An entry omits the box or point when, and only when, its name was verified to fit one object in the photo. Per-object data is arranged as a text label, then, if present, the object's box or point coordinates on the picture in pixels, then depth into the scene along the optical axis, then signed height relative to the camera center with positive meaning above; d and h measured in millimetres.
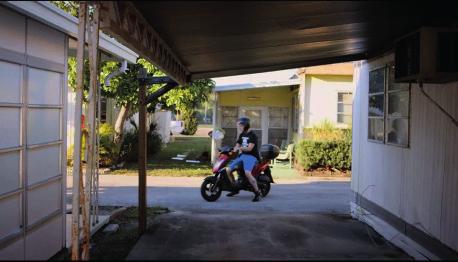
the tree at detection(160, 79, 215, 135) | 16334 +826
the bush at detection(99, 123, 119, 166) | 16047 -846
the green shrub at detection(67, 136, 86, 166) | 15712 -1039
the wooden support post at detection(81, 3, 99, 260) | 3924 +199
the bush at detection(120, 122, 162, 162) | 17906 -897
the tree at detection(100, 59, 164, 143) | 15557 +1013
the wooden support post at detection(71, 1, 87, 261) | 3844 -91
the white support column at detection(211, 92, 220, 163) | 18438 -60
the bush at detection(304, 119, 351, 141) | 16500 -247
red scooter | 10992 -1186
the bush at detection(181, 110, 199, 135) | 38031 -151
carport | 4398 +955
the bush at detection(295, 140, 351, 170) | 15852 -879
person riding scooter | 10891 -603
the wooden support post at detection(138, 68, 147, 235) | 7168 -435
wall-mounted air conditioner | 5539 +754
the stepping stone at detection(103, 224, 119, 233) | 7792 -1598
